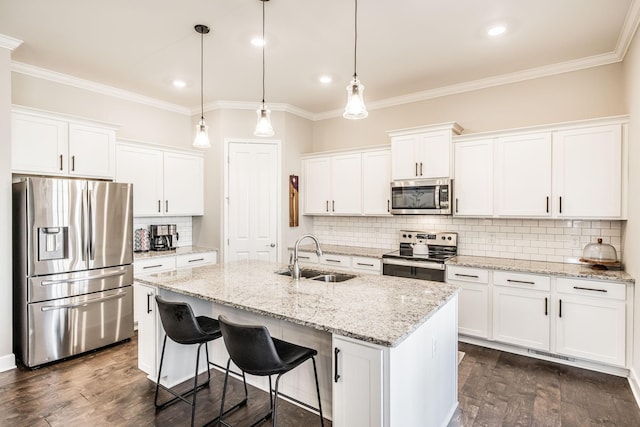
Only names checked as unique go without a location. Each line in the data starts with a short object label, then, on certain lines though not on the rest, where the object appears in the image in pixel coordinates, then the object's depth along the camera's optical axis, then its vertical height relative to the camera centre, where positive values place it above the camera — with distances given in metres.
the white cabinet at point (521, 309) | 3.24 -0.92
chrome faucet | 2.78 -0.44
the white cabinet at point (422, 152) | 3.95 +0.72
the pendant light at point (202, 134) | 2.97 +0.70
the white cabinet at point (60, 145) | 3.27 +0.69
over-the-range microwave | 3.96 +0.20
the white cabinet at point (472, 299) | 3.54 -0.88
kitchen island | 1.63 -0.65
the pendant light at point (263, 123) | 2.66 +0.69
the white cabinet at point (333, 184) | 4.79 +0.42
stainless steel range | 3.83 -0.50
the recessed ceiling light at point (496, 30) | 2.89 +1.54
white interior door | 4.86 +0.18
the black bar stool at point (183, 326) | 2.24 -0.74
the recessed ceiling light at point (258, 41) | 3.11 +1.55
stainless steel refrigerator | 3.12 -0.51
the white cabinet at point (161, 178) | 4.25 +0.46
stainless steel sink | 2.91 -0.52
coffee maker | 4.68 -0.31
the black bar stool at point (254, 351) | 1.81 -0.73
